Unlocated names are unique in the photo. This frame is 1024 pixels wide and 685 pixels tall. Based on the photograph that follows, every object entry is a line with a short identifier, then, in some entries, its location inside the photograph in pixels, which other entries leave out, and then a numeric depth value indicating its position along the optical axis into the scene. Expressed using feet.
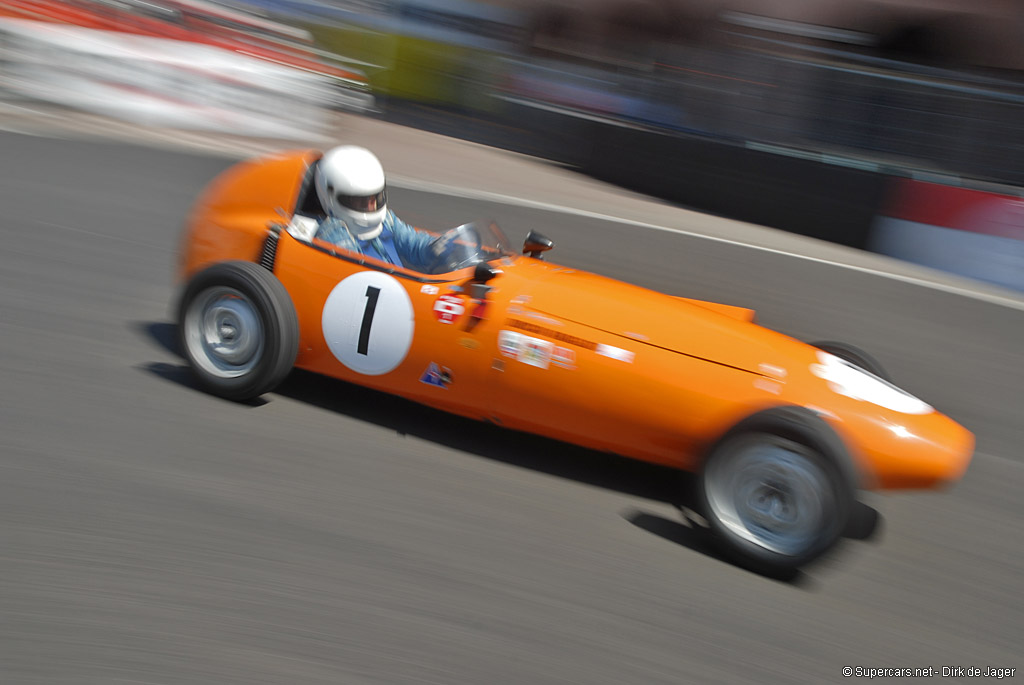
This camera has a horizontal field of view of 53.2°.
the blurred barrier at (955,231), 30.19
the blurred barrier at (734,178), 34.04
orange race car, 11.86
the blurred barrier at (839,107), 32.60
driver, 15.12
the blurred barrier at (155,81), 35.17
